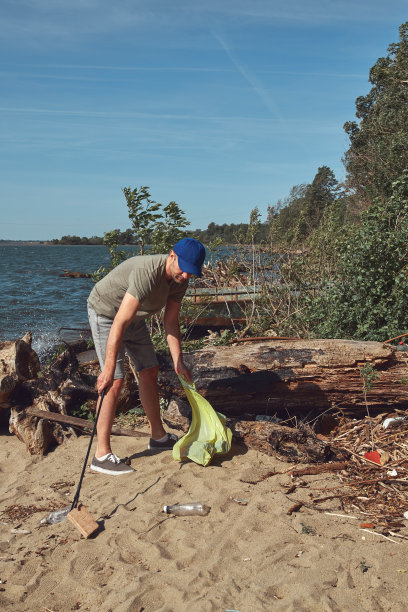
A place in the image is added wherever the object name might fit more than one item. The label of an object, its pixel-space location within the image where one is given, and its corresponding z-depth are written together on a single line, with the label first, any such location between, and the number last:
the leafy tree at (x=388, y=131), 18.41
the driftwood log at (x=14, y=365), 5.21
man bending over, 3.80
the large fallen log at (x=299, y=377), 4.71
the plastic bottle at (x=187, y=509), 3.49
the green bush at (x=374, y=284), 6.16
